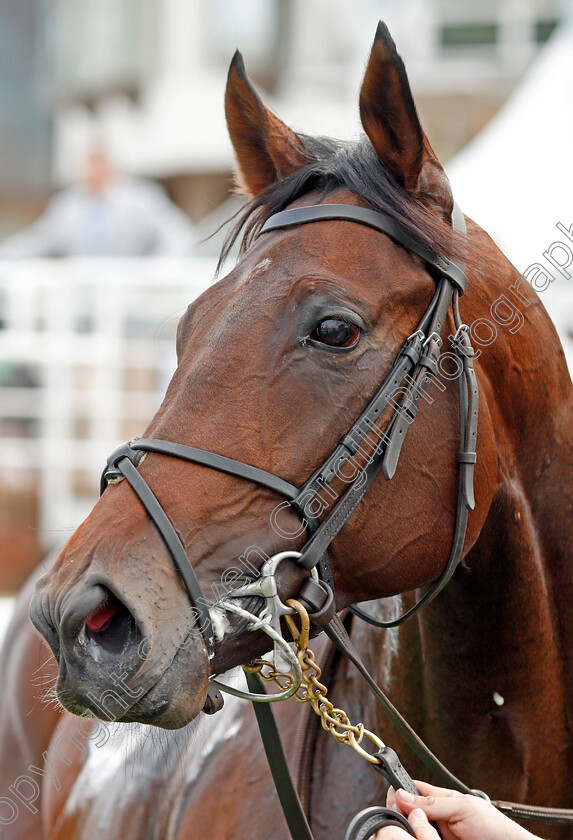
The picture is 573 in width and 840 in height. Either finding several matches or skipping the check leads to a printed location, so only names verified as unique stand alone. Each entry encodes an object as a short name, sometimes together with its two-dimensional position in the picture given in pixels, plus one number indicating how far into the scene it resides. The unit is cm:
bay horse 379
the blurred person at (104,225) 2030
